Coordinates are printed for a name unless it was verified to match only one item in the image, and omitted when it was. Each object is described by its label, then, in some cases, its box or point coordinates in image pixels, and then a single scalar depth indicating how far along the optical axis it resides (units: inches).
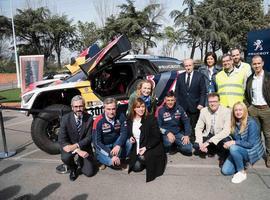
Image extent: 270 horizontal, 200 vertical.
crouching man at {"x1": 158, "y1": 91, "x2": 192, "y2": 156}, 133.5
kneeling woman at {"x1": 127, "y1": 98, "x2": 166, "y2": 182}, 116.7
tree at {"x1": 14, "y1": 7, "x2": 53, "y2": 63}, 1145.8
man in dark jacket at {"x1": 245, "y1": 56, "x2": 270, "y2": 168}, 117.2
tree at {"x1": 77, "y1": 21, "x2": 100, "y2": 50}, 982.3
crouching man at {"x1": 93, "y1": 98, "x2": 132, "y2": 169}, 119.3
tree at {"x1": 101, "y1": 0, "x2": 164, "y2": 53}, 868.9
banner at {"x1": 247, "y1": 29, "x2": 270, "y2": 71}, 347.1
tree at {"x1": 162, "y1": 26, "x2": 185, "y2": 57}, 911.6
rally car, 142.4
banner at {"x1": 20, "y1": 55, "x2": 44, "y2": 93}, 294.0
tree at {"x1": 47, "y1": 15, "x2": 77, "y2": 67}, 1158.3
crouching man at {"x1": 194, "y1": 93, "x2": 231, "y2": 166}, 121.8
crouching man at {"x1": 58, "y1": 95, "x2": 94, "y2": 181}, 115.5
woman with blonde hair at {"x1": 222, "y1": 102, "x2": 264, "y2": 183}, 111.0
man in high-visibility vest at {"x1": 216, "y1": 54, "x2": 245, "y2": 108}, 130.4
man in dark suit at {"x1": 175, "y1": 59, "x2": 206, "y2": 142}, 137.7
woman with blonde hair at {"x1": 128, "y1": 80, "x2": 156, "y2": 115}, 131.7
